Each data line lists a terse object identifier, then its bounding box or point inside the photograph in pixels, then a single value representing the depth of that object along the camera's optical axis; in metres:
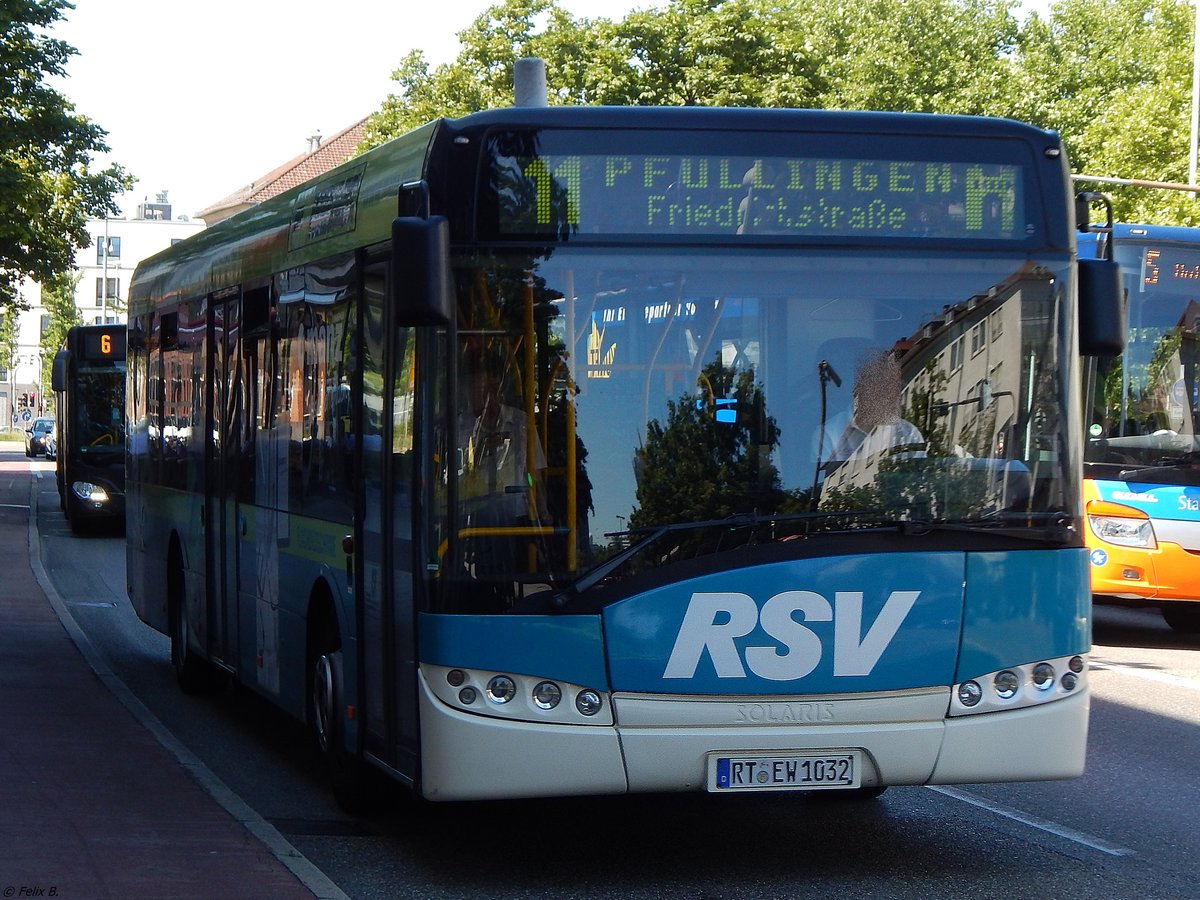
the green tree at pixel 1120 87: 39.31
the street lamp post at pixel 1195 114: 38.12
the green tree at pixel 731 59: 45.97
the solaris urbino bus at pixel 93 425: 29.00
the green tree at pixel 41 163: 29.47
